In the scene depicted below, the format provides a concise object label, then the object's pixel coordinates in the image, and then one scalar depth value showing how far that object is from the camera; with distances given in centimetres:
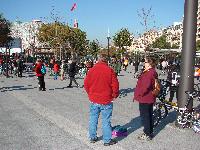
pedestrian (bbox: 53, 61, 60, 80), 1476
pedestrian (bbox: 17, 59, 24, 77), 1599
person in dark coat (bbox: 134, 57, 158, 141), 397
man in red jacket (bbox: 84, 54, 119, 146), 376
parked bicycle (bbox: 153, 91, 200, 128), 452
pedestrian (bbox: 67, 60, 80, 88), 1103
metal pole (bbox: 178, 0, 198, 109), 469
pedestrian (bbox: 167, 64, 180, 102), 698
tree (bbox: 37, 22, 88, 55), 4755
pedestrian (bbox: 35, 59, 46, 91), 990
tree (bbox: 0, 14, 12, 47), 3424
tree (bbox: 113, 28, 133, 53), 4981
